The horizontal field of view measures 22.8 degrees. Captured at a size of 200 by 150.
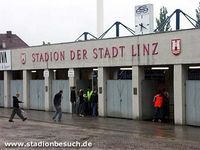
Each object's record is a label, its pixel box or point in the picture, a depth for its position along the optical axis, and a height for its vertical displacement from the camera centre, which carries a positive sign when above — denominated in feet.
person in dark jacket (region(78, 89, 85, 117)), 97.23 -2.94
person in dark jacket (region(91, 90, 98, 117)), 95.25 -2.89
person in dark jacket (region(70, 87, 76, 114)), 98.84 -1.58
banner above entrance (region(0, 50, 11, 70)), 123.75 +7.29
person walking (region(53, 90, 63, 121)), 84.43 -2.70
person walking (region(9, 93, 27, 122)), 83.97 -3.52
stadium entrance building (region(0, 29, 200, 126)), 77.15 +3.11
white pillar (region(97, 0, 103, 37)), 154.10 +20.94
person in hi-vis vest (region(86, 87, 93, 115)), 96.08 -2.25
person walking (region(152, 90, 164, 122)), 81.97 -3.07
